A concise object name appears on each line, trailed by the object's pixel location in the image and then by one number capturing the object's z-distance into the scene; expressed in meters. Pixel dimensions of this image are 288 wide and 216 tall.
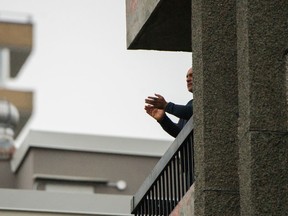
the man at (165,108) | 19.03
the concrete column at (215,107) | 16.98
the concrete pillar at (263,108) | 16.20
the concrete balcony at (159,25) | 19.88
